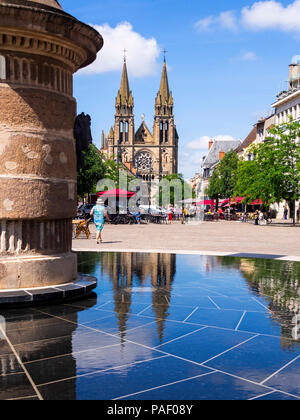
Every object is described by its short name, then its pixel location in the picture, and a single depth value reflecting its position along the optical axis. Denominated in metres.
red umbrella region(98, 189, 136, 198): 37.09
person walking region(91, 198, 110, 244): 17.61
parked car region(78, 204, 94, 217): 42.16
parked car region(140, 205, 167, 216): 53.17
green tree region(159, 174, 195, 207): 91.22
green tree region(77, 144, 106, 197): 45.97
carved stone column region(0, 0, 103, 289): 6.30
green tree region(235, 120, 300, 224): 37.69
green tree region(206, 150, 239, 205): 69.06
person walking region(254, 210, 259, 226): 40.00
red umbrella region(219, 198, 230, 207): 75.46
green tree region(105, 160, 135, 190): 54.53
